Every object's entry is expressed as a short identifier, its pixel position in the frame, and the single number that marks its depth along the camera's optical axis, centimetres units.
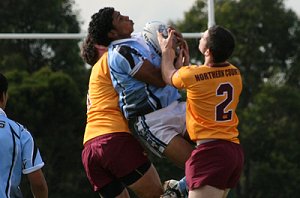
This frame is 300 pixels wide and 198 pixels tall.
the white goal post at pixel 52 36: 2870
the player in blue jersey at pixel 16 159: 1366
